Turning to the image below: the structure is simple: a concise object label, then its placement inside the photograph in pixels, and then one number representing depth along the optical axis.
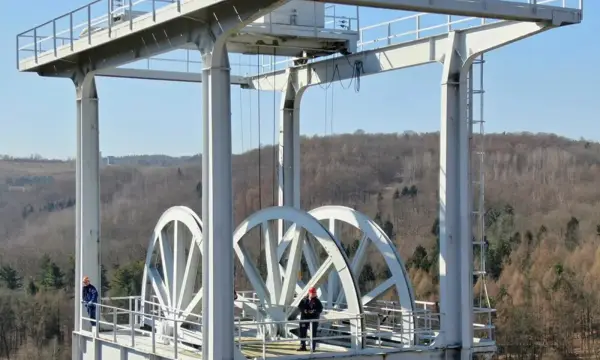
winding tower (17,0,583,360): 21.16
